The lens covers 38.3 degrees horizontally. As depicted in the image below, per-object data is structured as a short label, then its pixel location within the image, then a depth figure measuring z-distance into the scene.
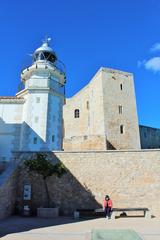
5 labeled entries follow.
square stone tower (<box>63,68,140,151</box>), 23.78
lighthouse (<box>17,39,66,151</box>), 19.11
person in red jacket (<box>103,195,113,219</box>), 10.66
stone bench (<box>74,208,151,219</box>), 10.64
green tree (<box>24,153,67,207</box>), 12.02
